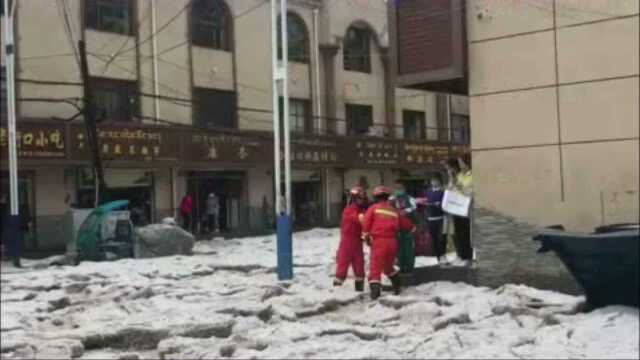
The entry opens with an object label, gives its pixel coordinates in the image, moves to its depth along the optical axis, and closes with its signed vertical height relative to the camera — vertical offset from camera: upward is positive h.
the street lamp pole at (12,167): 18.55 +0.50
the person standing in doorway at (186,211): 31.00 -0.73
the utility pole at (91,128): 24.15 +1.63
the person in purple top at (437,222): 13.47 -0.58
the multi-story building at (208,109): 27.36 +2.70
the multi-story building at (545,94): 10.98 +0.98
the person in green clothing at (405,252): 13.07 -0.95
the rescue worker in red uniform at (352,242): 13.05 -0.79
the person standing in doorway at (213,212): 32.47 -0.82
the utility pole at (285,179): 14.67 +0.10
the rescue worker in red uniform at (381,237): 12.14 -0.69
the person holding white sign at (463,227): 13.05 -0.64
